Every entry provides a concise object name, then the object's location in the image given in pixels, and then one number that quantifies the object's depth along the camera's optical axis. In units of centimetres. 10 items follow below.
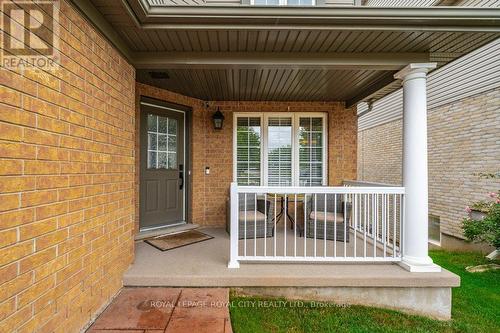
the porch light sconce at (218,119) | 458
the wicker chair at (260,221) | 371
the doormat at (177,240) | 339
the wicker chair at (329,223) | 363
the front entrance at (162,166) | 394
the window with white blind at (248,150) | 485
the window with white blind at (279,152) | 486
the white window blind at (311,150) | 489
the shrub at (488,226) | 377
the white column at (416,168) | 264
